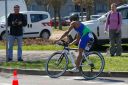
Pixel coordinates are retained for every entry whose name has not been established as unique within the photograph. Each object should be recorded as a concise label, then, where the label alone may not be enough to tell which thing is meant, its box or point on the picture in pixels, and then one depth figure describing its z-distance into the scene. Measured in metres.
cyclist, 12.68
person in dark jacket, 16.23
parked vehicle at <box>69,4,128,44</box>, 20.22
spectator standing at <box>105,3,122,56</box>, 16.92
